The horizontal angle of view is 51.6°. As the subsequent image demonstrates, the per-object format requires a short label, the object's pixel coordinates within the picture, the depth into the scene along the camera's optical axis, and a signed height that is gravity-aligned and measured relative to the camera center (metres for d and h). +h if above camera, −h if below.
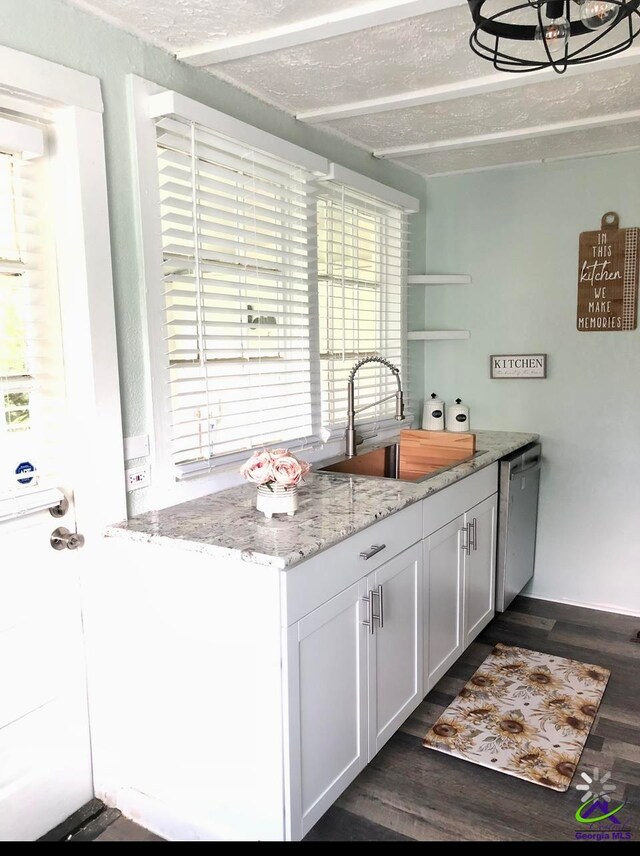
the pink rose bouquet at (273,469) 2.02 -0.42
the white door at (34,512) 1.76 -0.48
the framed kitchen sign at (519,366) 3.63 -0.20
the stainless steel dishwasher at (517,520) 3.24 -0.97
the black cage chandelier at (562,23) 1.31 +0.64
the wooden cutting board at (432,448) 3.19 -0.58
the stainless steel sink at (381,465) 3.01 -0.64
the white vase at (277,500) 2.02 -0.51
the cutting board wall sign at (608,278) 3.35 +0.25
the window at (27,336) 1.75 +0.00
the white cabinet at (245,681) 1.72 -0.99
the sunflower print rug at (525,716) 2.31 -1.49
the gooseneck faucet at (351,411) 3.04 -0.36
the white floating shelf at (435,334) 3.75 -0.02
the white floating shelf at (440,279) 3.71 +0.29
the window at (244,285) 2.12 +0.18
